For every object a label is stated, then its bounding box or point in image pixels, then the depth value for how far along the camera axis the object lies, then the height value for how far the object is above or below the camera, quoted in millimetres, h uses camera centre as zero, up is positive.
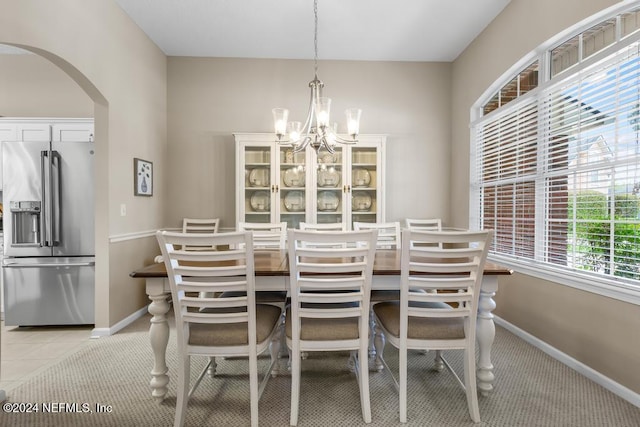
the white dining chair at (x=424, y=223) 3766 -164
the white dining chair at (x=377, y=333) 2098 -857
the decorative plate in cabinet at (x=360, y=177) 3807 +400
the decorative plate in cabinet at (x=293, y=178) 3758 +381
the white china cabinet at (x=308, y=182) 3689 +333
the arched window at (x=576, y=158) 1881 +392
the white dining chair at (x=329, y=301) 1487 -478
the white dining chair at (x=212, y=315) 1454 -524
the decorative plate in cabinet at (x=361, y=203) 3816 +83
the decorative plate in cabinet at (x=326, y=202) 3785 +94
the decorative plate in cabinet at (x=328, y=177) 3753 +394
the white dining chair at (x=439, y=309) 1526 -512
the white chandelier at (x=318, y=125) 2307 +648
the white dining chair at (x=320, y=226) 2765 -148
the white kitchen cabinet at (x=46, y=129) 3260 +838
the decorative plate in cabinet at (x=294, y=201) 3777 +104
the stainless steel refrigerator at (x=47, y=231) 2844 -202
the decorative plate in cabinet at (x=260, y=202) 3770 +90
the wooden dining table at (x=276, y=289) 1689 -482
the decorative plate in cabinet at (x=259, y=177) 3752 +391
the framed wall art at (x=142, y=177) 3217 +342
